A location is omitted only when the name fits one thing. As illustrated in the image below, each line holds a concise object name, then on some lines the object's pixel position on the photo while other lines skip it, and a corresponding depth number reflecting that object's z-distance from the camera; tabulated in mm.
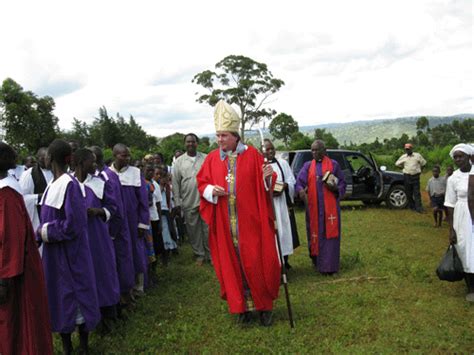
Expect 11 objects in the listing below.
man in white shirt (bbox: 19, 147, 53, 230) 5340
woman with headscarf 5500
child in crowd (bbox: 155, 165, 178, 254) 7859
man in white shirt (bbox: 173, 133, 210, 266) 8047
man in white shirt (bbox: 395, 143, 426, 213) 13641
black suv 14562
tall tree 40156
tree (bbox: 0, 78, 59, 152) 34906
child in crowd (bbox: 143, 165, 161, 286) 6547
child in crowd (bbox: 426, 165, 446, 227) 11180
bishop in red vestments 4922
